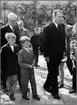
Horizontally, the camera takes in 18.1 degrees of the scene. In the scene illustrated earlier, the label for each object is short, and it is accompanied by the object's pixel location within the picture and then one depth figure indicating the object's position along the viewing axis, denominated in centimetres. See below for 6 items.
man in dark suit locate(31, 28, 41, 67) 838
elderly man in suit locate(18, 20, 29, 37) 599
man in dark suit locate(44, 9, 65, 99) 479
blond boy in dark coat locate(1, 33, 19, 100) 450
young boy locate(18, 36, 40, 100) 458
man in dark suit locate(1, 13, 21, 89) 501
